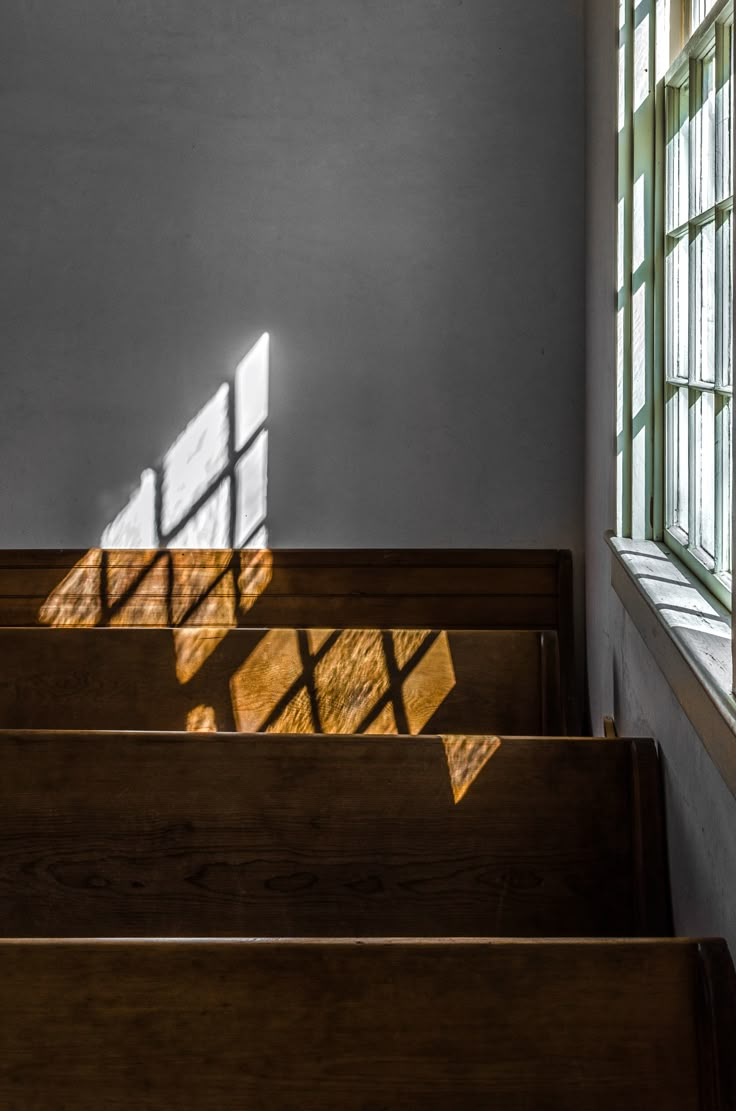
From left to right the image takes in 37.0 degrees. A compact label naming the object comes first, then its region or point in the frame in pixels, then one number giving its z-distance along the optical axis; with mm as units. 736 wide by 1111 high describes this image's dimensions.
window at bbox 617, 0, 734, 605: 1843
